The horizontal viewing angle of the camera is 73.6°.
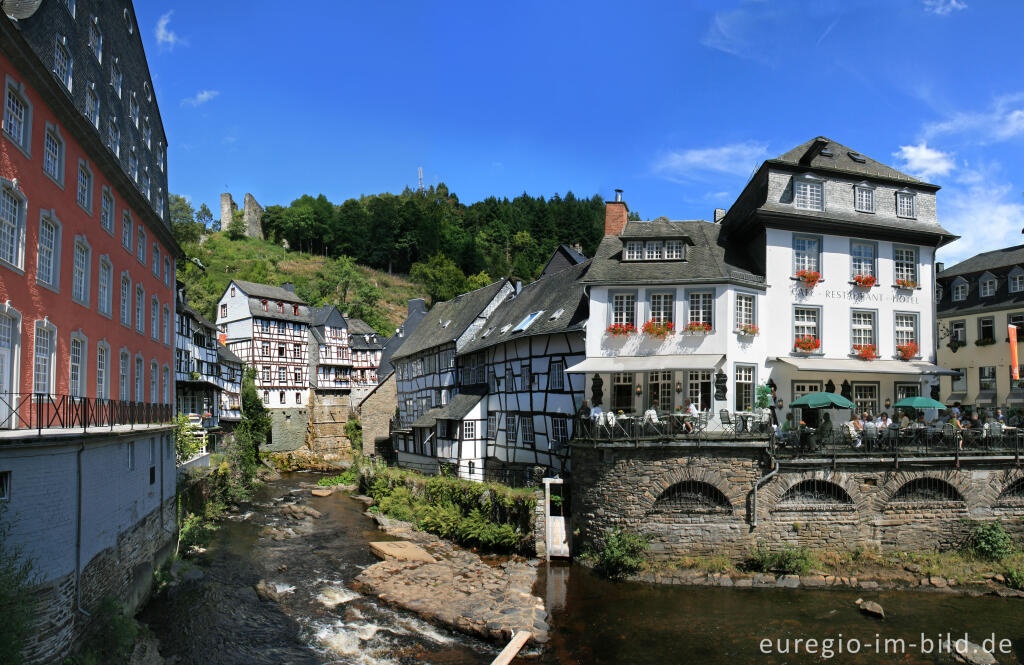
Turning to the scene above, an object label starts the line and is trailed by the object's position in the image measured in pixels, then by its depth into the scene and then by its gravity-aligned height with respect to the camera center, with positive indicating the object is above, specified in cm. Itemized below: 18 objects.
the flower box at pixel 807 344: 2214 +99
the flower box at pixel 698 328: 2141 +144
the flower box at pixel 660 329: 2161 +142
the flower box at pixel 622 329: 2195 +143
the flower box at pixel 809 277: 2241 +320
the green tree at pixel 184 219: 7515 +1956
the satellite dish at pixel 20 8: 1181 +633
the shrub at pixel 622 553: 1836 -485
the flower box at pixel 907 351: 2298 +81
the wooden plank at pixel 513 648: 1353 -565
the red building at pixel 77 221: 1142 +318
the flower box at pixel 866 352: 2256 +76
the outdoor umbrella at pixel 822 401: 1944 -74
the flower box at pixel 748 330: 2153 +140
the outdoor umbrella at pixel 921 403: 2033 -83
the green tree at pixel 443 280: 7712 +1080
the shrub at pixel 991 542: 1896 -464
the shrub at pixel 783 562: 1803 -496
